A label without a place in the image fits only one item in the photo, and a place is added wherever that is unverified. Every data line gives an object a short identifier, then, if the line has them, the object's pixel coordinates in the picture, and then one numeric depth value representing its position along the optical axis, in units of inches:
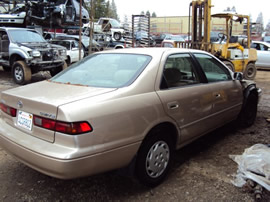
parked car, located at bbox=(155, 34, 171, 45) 986.6
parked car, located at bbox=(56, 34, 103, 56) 561.8
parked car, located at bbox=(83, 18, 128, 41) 783.7
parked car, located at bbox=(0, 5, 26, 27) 531.7
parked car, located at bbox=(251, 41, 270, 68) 526.3
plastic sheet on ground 116.0
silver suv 356.2
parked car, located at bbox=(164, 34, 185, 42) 984.7
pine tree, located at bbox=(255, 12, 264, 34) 4381.6
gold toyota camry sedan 91.3
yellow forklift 386.0
